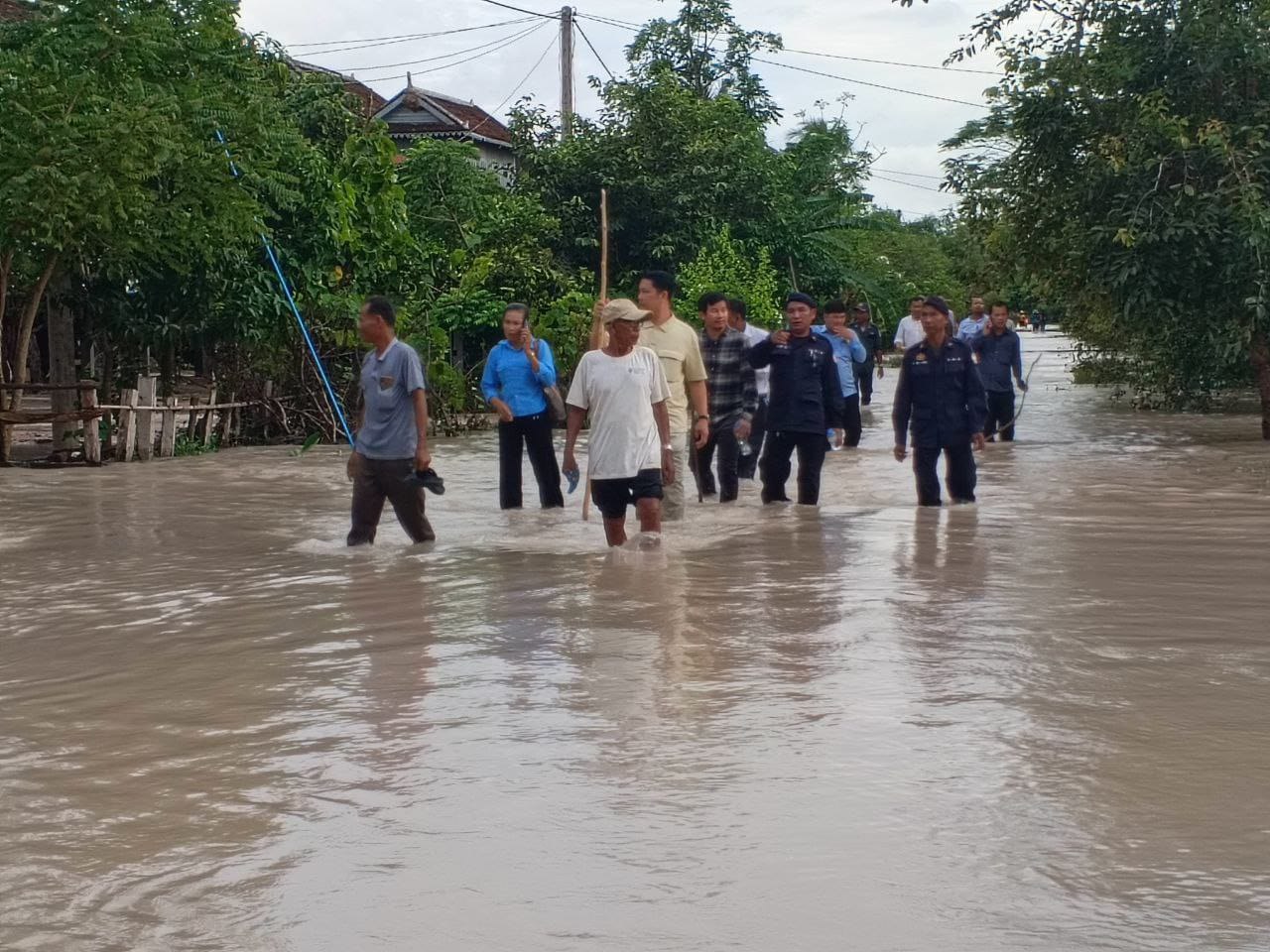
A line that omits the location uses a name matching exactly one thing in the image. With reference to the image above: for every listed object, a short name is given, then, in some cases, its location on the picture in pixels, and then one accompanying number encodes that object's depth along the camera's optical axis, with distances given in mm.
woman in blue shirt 13312
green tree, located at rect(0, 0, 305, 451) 16719
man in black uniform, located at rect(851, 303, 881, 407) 25625
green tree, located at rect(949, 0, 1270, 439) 18891
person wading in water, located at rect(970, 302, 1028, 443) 19625
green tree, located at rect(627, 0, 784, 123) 42875
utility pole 32800
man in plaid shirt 13484
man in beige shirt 11992
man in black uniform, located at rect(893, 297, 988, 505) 13008
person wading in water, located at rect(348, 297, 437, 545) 10930
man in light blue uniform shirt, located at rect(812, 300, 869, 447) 18953
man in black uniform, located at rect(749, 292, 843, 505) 13312
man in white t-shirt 10633
